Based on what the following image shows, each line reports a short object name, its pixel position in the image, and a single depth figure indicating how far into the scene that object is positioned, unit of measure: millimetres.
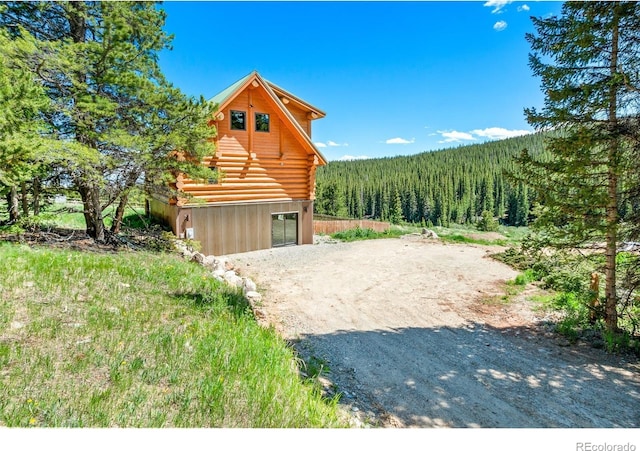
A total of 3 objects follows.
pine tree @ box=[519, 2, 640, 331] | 5793
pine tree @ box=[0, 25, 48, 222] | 6113
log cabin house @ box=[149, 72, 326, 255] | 14234
